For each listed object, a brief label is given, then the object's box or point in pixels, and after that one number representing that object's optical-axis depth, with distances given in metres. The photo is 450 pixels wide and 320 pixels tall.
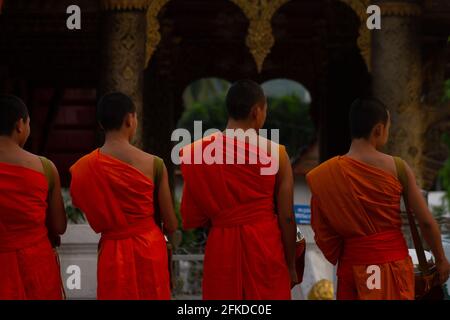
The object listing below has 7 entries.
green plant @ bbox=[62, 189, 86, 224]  19.94
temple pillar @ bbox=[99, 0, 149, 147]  18.97
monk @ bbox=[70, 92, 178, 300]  11.00
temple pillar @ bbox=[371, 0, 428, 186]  19.00
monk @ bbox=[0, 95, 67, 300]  10.90
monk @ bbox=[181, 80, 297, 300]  11.02
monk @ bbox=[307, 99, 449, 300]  10.86
